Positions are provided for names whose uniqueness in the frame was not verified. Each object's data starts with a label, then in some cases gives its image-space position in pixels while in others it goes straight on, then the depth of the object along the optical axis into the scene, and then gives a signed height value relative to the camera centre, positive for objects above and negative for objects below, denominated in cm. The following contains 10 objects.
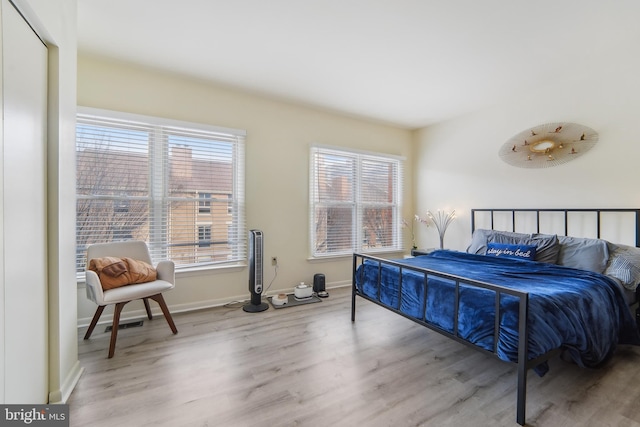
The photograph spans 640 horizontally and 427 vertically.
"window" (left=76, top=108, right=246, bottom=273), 254 +27
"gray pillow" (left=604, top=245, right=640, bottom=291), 213 -44
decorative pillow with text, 269 -41
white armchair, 206 -65
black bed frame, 138 -63
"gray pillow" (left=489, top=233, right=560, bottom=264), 264 -33
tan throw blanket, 222 -53
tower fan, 295 -68
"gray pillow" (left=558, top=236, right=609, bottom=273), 235 -38
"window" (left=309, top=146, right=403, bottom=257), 379 +17
